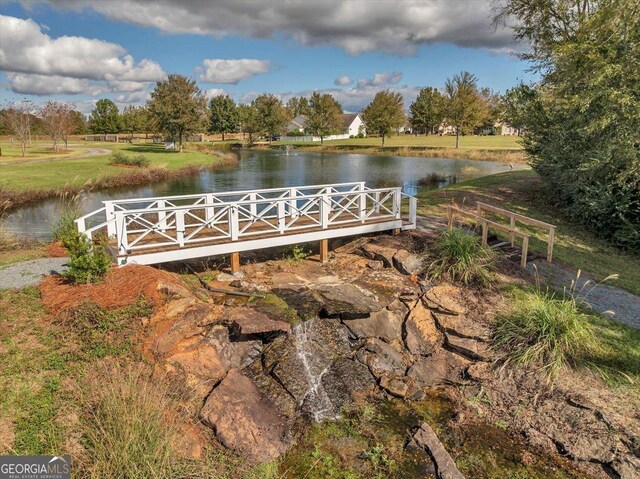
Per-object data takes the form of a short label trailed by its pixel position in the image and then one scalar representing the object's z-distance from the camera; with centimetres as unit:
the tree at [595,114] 1284
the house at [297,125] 9985
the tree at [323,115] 7506
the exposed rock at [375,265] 1099
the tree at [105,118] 8325
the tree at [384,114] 6347
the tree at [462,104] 5722
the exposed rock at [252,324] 782
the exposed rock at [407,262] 1048
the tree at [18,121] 3844
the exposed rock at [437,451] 585
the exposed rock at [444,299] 903
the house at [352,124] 9769
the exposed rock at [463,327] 842
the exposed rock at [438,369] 795
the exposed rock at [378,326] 874
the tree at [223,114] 8075
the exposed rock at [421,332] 862
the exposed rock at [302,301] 868
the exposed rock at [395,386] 757
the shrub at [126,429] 462
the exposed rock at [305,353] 754
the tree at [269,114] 7525
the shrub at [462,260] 987
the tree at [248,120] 7662
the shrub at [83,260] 798
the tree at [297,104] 12698
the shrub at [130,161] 3434
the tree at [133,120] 8059
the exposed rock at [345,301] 876
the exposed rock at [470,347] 811
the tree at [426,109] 7269
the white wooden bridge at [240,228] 930
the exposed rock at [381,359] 812
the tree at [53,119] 4256
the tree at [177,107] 4847
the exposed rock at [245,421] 611
